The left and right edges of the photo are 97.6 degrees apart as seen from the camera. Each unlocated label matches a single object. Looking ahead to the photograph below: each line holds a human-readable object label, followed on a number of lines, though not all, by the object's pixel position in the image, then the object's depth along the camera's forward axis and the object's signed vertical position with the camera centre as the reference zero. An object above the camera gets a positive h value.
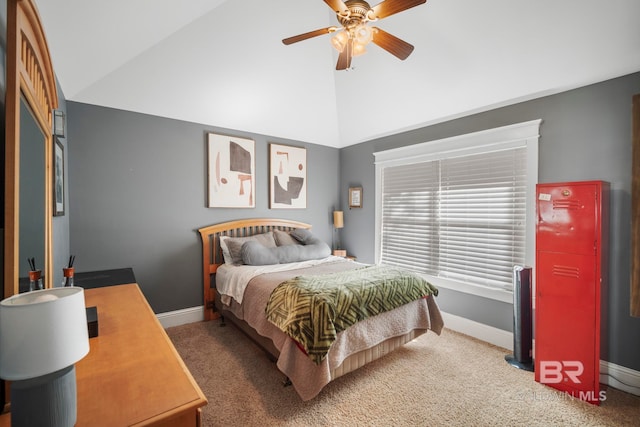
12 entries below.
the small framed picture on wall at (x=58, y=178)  1.88 +0.23
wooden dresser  0.87 -0.63
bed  2.05 -0.97
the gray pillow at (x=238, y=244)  3.42 -0.43
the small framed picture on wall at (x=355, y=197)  4.61 +0.21
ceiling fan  1.82 +1.29
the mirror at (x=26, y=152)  0.86 +0.22
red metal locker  2.10 -0.58
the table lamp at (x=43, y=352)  0.61 -0.33
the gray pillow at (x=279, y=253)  3.24 -0.53
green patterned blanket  1.96 -0.73
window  2.86 +0.03
